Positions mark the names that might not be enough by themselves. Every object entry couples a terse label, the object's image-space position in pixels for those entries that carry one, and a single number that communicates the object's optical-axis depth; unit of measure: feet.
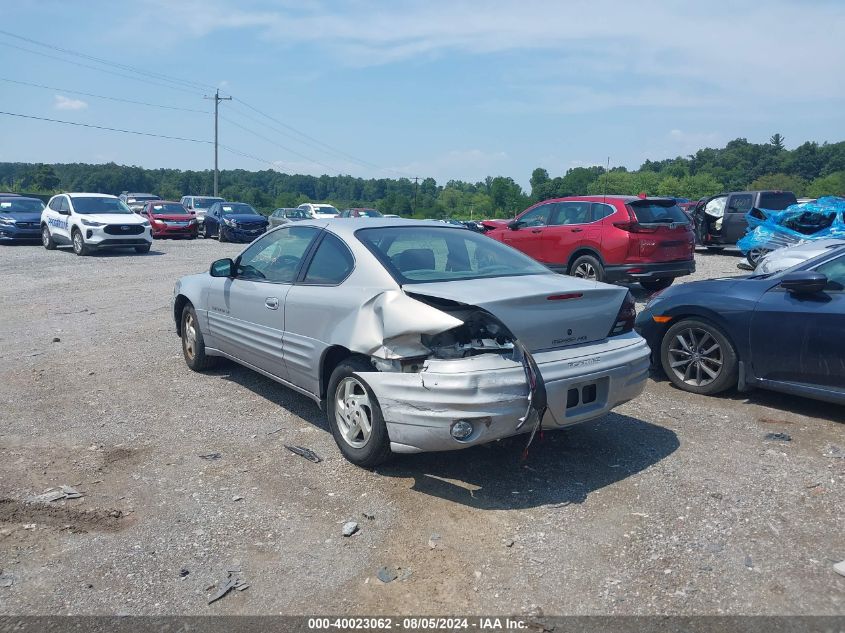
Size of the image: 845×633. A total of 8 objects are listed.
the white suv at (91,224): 64.64
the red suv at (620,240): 35.73
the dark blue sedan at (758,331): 17.60
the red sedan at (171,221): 88.69
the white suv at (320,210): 100.51
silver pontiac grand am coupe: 13.08
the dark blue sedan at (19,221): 74.23
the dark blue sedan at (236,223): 86.79
